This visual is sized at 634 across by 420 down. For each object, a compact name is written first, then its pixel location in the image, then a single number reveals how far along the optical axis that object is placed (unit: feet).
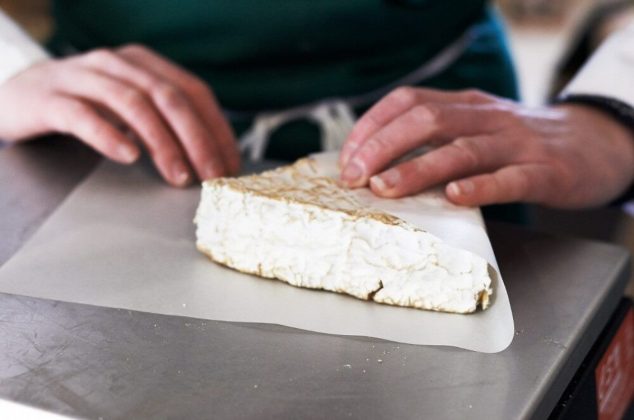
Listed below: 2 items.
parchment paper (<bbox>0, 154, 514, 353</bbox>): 2.45
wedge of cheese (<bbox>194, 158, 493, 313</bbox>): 2.51
